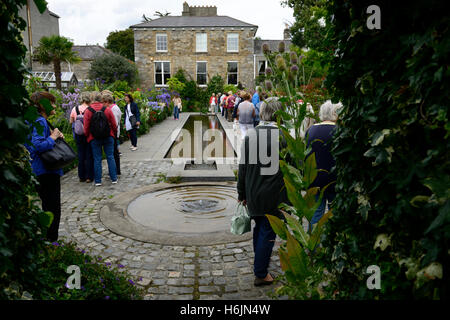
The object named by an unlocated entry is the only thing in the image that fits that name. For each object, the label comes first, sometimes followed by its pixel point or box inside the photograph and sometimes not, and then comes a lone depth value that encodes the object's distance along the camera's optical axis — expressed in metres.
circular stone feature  5.42
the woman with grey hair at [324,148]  4.11
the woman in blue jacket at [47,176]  4.25
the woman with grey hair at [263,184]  3.65
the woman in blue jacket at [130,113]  11.02
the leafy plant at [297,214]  2.68
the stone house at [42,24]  30.28
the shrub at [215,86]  34.44
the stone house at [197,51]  35.00
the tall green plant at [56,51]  20.81
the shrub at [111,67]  33.50
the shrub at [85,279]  2.76
